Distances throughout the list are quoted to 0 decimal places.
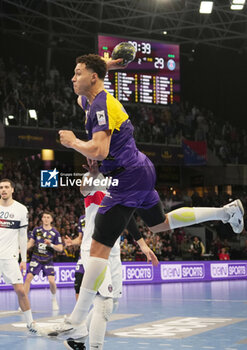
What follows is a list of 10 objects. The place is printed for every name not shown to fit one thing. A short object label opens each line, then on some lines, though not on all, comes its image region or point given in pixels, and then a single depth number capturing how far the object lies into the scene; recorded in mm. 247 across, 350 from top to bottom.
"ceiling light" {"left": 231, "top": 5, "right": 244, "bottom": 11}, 21967
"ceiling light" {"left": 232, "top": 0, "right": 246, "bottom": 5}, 21736
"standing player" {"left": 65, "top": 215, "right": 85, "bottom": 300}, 8289
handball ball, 6016
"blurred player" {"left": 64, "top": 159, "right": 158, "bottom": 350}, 5191
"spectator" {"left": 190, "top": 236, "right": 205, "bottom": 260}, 23703
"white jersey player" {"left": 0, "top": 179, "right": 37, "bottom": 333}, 9383
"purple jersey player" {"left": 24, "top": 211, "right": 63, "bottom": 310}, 13789
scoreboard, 21266
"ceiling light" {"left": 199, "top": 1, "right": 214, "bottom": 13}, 21953
